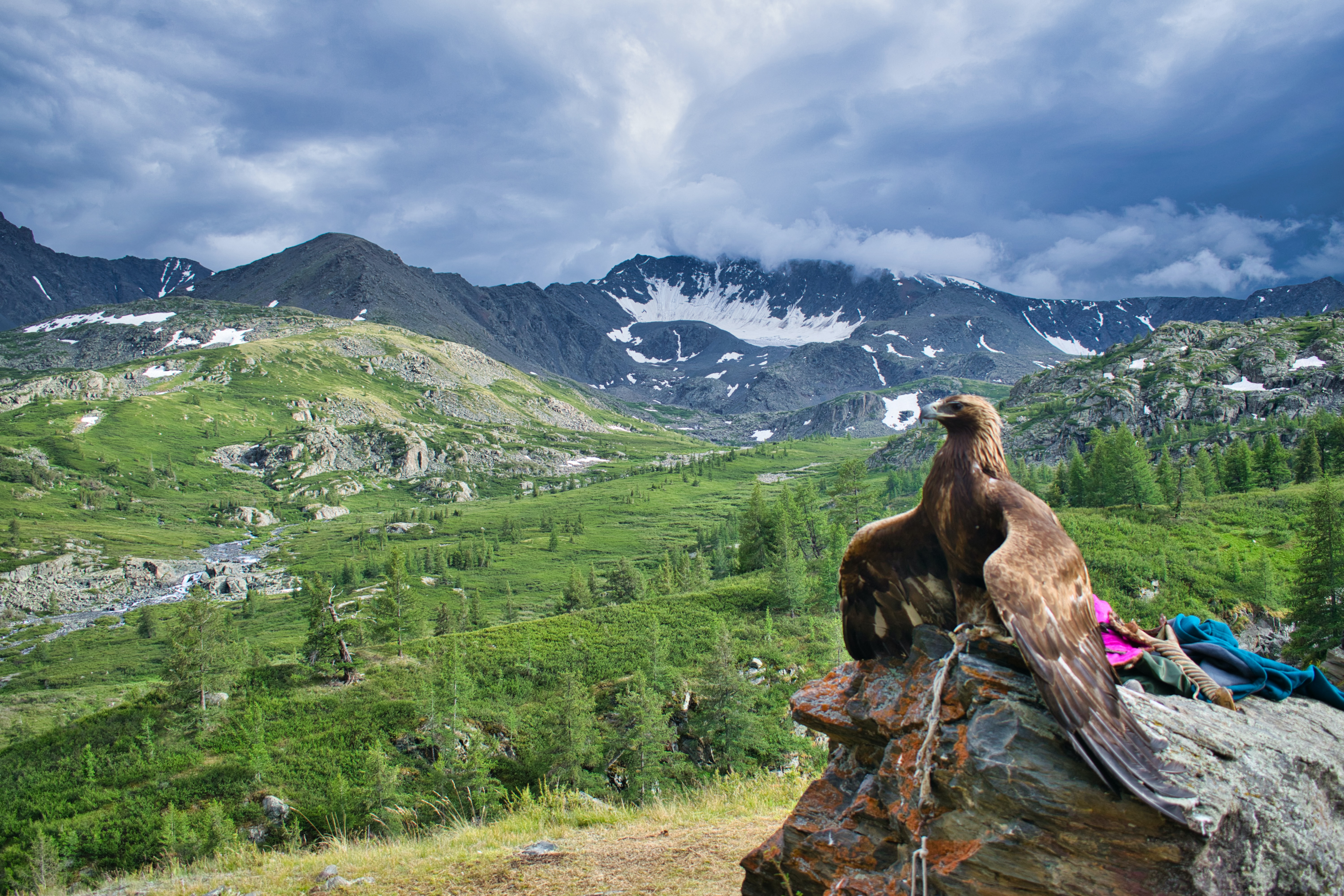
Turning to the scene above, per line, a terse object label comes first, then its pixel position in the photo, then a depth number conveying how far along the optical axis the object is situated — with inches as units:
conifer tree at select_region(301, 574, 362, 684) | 1183.6
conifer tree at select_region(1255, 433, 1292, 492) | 2237.9
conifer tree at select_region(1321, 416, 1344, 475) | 2219.5
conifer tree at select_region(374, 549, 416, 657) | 1326.3
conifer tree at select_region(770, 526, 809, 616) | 1494.8
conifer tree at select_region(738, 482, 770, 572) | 2158.0
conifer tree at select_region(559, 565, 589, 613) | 2111.2
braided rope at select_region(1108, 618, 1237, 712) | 171.2
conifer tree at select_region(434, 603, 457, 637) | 1982.0
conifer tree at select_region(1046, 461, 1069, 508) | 2345.0
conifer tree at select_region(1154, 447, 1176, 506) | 1883.6
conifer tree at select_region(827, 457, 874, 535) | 2025.1
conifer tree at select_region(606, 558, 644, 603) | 1956.2
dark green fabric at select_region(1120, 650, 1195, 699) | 174.4
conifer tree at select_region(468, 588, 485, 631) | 2123.5
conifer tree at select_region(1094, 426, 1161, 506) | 1941.4
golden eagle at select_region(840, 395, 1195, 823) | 136.1
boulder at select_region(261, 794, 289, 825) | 855.7
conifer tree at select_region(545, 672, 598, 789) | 749.3
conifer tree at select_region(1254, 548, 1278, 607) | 1093.1
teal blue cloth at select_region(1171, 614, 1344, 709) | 181.8
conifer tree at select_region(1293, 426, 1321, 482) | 2186.3
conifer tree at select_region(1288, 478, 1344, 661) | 940.6
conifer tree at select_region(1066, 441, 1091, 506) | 2261.3
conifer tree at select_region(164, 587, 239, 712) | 1037.8
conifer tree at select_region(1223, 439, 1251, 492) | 2306.8
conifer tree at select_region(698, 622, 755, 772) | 808.9
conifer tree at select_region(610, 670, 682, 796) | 719.1
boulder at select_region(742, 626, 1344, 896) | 134.6
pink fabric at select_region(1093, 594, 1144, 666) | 186.1
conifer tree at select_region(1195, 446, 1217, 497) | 2255.2
